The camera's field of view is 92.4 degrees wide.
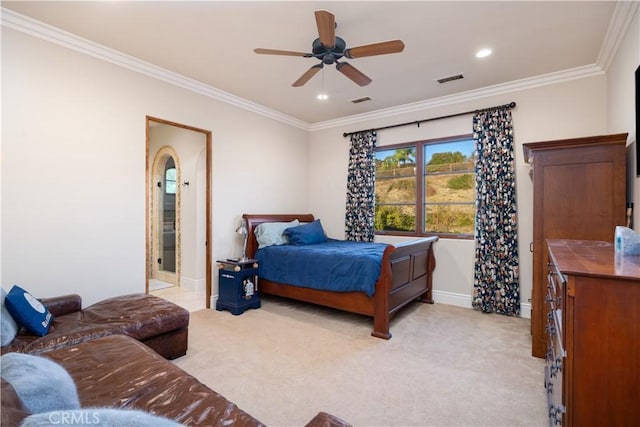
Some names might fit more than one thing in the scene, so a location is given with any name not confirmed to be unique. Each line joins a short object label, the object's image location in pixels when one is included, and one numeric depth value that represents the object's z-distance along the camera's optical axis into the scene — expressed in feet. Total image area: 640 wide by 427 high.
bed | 10.41
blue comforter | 10.73
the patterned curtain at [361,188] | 16.08
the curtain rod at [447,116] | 12.45
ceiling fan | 7.07
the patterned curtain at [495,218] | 12.27
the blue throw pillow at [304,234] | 14.61
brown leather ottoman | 6.48
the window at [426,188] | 13.96
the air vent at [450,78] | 11.87
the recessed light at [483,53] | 9.95
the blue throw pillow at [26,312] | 6.43
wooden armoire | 7.68
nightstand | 12.63
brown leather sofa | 4.04
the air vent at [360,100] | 14.30
